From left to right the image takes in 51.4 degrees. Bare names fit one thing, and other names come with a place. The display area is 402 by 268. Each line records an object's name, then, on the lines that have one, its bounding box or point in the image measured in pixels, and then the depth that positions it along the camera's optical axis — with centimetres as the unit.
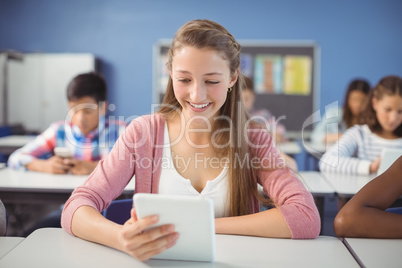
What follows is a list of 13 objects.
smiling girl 121
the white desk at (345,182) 198
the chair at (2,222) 128
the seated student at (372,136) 239
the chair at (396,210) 143
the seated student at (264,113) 369
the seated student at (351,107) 398
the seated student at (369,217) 119
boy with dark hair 250
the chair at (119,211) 151
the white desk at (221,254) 101
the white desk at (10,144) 352
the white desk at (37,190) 198
